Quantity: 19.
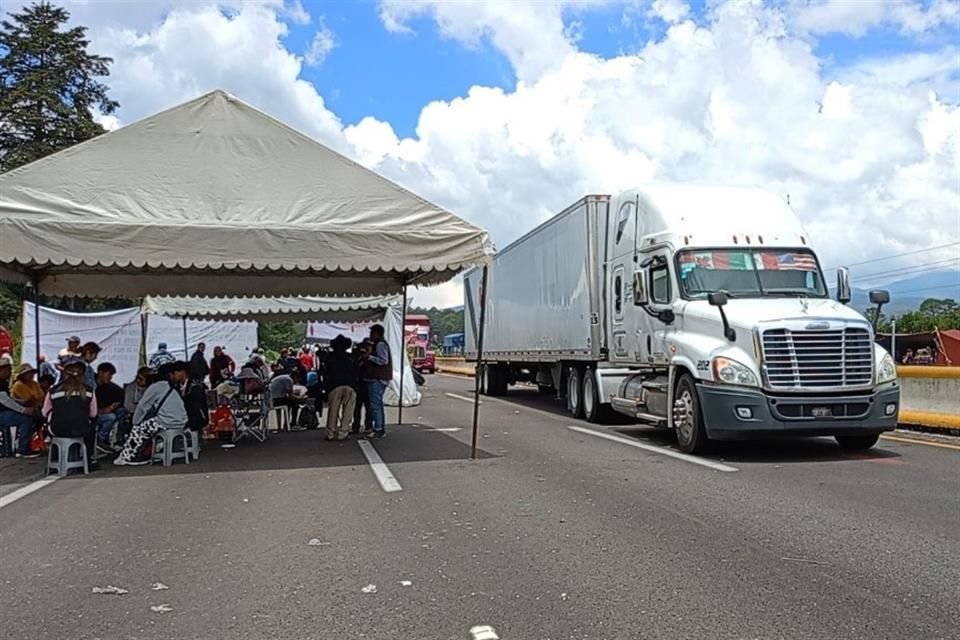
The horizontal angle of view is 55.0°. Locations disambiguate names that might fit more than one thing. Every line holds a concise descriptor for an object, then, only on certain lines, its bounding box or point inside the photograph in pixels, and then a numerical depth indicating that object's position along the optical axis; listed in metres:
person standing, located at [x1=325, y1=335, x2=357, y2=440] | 14.20
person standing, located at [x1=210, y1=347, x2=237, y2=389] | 19.22
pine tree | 50.00
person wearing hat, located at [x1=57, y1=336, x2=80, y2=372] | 14.98
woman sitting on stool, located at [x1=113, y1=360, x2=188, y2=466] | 11.59
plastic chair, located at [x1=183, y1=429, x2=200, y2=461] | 12.34
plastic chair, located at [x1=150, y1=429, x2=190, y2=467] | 11.73
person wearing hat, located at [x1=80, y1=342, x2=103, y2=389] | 14.27
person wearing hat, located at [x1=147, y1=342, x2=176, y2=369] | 13.26
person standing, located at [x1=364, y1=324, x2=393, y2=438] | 14.45
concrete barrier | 14.85
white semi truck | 11.05
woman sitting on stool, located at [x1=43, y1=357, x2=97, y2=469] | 10.77
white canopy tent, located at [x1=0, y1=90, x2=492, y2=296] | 10.59
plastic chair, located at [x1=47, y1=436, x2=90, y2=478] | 11.02
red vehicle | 51.69
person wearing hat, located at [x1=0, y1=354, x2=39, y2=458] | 12.79
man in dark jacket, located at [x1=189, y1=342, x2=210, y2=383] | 14.09
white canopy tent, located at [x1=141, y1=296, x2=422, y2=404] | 20.02
